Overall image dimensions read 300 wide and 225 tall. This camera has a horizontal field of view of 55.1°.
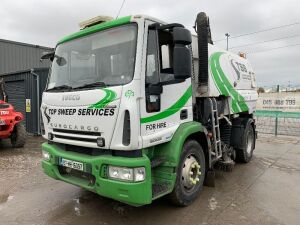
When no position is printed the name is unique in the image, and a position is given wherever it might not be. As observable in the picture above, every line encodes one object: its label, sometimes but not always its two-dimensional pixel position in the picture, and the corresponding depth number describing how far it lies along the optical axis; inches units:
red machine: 336.2
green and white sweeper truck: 134.0
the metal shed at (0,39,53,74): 698.8
